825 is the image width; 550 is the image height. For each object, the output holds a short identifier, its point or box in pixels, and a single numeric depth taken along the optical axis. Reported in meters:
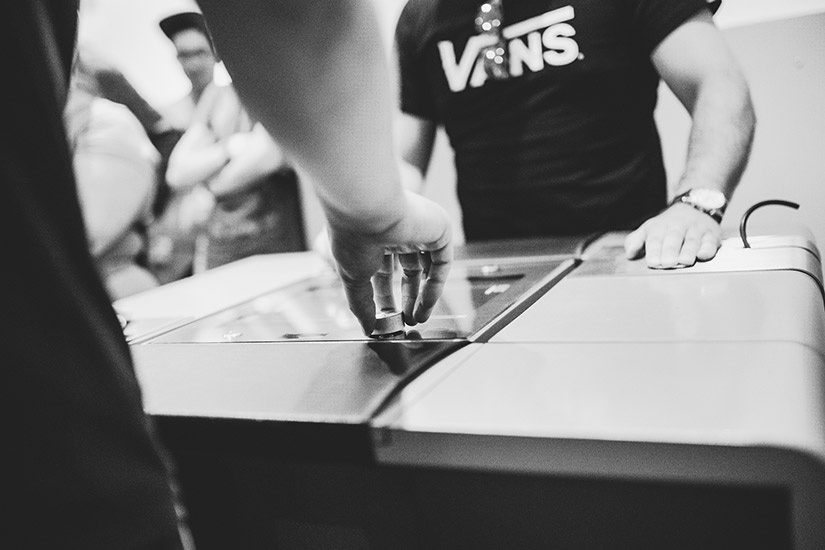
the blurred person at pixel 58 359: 0.30
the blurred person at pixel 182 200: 2.82
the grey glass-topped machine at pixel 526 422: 0.41
